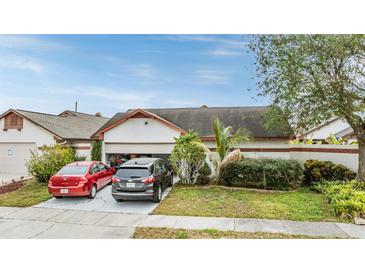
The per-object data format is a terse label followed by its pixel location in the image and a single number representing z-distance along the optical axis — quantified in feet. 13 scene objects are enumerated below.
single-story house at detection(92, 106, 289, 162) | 46.75
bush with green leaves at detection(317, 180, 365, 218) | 23.97
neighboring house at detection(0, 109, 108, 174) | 52.31
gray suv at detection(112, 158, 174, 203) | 28.25
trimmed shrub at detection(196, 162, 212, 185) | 39.34
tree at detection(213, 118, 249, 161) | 39.96
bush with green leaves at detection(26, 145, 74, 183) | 40.75
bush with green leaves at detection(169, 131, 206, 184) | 38.40
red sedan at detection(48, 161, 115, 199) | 31.01
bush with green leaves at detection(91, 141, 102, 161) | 49.26
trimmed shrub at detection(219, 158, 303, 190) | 35.86
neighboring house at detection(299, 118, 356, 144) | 63.00
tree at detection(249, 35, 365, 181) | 28.60
